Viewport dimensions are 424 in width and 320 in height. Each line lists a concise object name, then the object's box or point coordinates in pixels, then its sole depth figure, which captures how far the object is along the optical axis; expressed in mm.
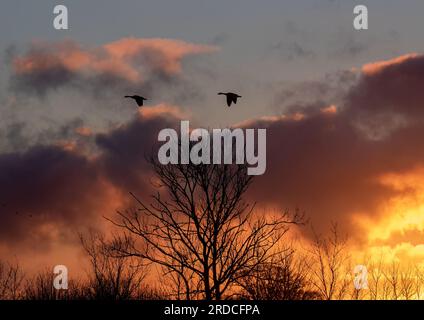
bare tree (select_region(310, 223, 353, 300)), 47094
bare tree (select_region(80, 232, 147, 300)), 48469
